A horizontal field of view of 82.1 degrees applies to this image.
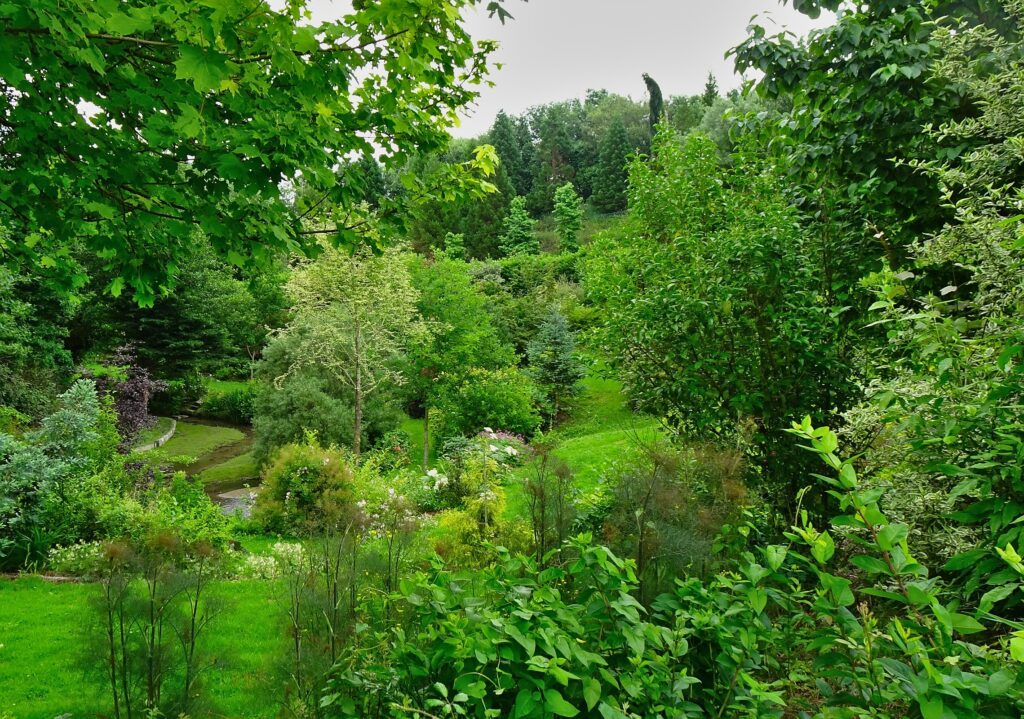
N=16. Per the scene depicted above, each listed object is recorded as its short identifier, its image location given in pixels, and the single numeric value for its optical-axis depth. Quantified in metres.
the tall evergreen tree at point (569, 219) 38.60
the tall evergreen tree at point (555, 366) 18.12
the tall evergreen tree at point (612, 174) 45.91
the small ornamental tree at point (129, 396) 13.32
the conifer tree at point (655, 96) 47.99
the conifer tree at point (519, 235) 38.25
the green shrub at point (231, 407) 22.98
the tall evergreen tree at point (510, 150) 54.38
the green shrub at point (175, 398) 23.19
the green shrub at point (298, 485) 9.58
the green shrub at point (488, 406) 15.17
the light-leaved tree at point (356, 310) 13.27
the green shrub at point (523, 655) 1.39
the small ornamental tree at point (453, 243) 25.52
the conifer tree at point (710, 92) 46.06
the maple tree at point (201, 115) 2.23
